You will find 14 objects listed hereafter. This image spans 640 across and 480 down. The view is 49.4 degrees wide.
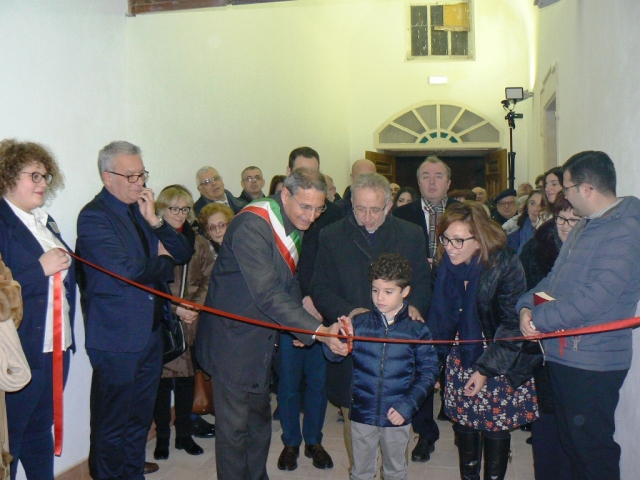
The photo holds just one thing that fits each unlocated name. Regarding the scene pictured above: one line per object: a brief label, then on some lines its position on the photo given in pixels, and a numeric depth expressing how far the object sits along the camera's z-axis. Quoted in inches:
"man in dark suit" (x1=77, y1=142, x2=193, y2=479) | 125.0
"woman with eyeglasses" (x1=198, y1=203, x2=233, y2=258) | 174.9
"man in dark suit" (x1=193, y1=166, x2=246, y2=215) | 209.8
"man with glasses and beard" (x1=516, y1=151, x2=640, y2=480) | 106.7
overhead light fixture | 468.8
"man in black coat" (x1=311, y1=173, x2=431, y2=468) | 134.4
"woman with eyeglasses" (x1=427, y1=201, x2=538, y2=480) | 119.5
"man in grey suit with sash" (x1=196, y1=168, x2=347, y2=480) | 115.1
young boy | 116.0
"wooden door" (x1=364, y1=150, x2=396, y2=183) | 451.2
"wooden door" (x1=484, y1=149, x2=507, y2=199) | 442.9
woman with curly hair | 111.3
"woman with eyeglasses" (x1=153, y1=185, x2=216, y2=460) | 163.9
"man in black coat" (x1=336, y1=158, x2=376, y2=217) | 213.4
